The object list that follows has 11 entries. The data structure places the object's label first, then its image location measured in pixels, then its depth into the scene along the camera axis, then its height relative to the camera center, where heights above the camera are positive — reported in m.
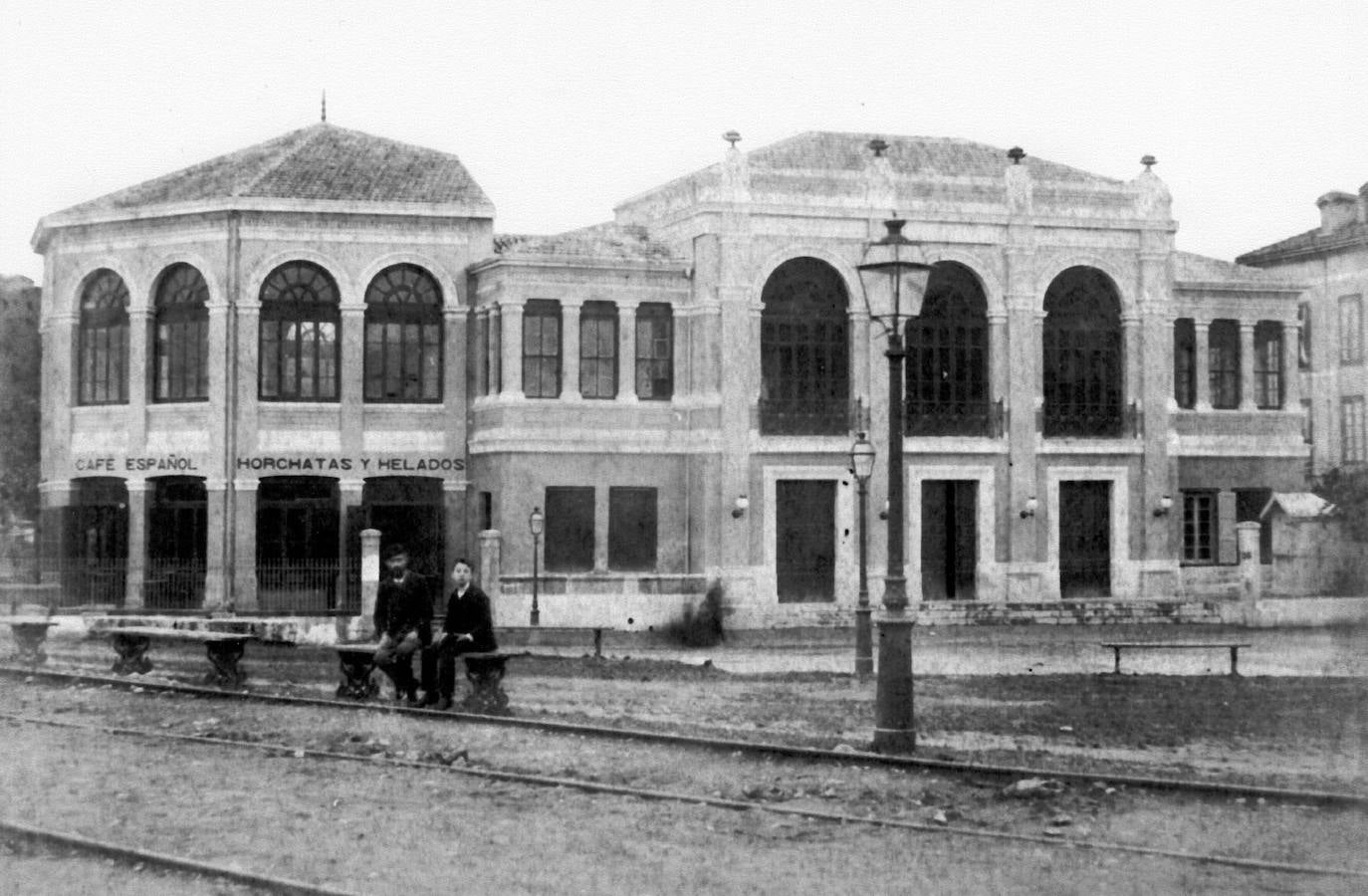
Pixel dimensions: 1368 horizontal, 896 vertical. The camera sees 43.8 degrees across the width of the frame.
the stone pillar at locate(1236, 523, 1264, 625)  33.34 -0.68
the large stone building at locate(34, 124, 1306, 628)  32.72 +2.95
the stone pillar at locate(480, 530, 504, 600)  31.27 -0.48
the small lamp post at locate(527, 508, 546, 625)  31.27 +0.13
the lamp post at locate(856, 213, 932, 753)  14.56 +0.31
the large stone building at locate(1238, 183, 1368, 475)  39.16 +5.00
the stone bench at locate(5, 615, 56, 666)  24.44 -1.48
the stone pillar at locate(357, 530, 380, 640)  29.12 -0.71
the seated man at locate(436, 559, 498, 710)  17.72 -0.92
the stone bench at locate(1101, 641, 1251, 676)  23.03 -1.56
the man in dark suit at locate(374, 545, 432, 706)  18.30 -0.94
